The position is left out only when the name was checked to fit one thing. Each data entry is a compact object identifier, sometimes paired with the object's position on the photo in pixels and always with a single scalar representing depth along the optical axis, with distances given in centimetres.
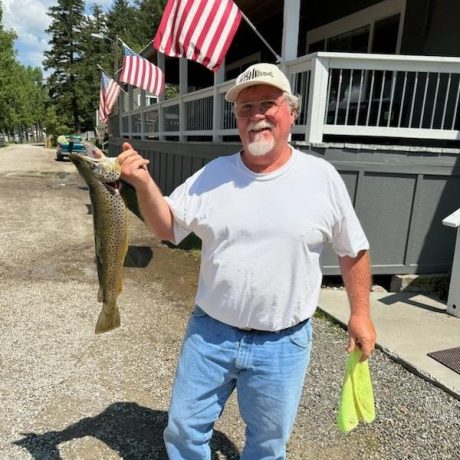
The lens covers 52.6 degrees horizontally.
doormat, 375
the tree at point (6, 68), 4005
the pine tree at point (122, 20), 5966
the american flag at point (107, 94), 1155
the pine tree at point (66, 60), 5712
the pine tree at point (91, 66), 5647
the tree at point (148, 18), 5359
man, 188
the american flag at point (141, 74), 874
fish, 177
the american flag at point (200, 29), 575
